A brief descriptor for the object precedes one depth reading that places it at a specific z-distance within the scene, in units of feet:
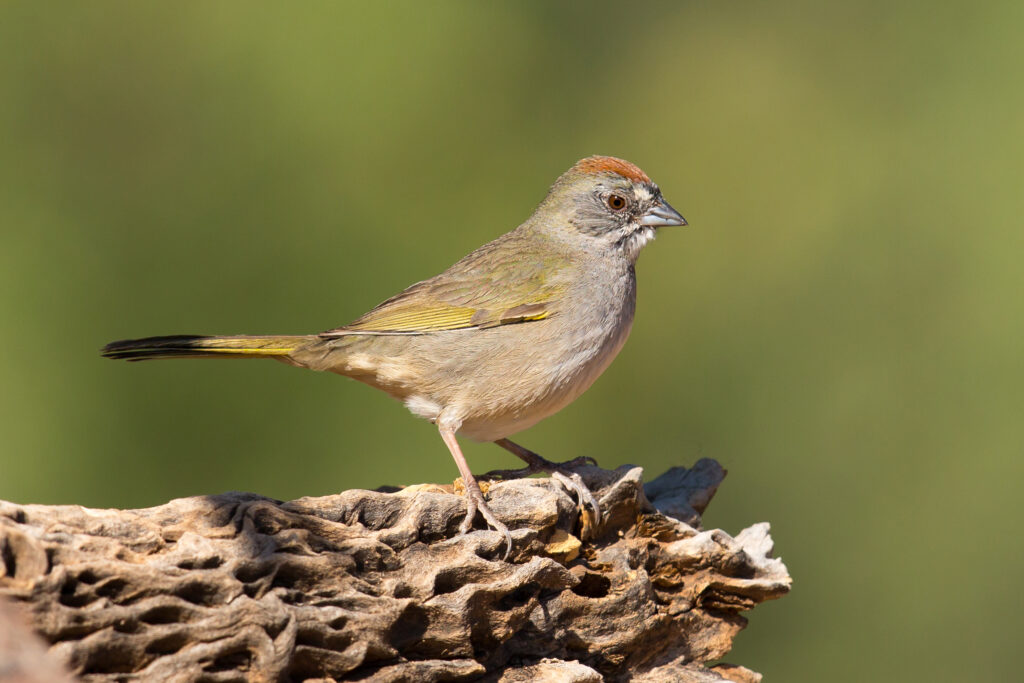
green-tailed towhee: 24.16
